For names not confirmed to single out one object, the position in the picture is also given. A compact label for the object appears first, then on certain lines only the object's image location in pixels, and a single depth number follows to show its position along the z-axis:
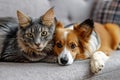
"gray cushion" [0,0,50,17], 1.86
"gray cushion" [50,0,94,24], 2.19
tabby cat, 1.49
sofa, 1.40
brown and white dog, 1.50
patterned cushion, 2.22
